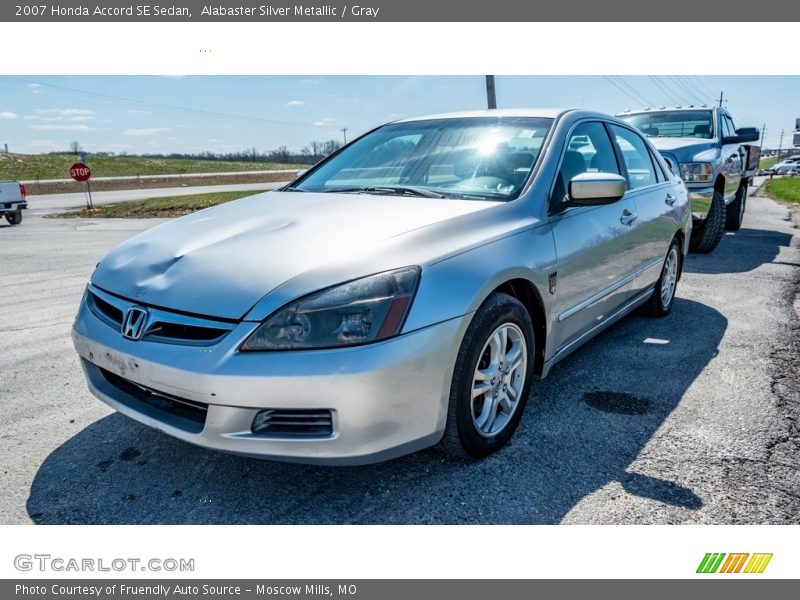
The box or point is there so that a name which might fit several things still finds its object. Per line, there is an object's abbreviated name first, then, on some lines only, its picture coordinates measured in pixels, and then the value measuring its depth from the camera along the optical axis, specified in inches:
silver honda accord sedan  78.9
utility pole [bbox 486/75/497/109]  541.0
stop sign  753.6
